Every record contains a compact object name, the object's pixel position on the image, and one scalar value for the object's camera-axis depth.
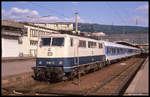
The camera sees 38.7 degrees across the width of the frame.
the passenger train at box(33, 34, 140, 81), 13.84
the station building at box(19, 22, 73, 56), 47.58
